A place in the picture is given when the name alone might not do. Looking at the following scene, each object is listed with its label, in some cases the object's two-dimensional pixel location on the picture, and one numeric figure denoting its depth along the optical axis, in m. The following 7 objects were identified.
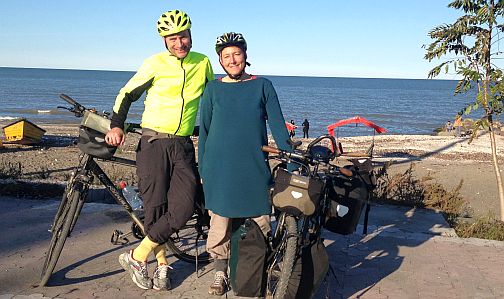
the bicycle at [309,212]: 3.66
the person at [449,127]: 36.03
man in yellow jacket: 4.27
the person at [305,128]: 32.19
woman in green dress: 3.92
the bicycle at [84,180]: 4.39
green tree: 6.65
